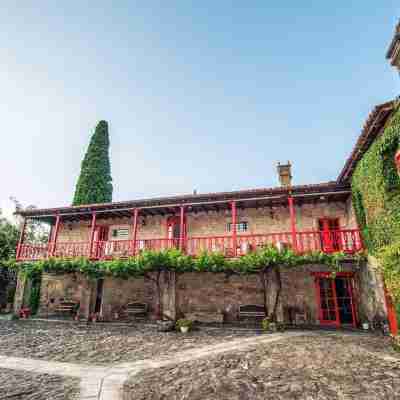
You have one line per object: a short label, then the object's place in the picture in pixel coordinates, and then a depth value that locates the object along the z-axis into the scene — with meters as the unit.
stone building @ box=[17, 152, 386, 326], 10.20
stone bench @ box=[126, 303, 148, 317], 11.74
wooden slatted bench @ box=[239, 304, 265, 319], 10.65
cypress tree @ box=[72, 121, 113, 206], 21.03
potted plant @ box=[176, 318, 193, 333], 9.31
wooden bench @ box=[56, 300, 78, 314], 12.86
